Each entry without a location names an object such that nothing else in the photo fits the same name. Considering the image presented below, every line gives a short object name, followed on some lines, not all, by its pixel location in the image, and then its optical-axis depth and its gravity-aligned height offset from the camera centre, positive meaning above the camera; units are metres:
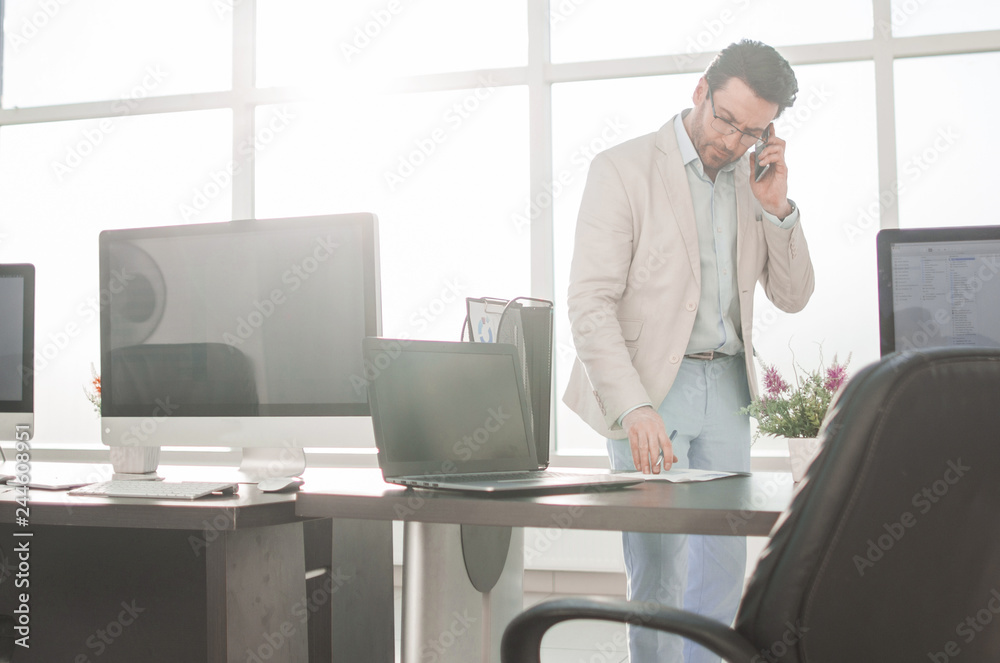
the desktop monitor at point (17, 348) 2.17 +0.04
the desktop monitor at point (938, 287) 1.67 +0.12
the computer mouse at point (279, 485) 1.53 -0.22
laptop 1.44 -0.11
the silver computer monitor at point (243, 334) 1.80 +0.05
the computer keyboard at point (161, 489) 1.49 -0.22
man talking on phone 1.89 +0.19
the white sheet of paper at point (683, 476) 1.56 -0.22
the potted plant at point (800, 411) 1.51 -0.10
